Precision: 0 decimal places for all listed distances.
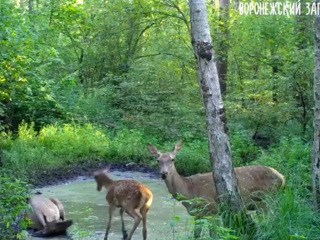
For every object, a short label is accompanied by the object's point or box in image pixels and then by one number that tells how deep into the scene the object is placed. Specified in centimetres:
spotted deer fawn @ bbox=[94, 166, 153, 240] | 888
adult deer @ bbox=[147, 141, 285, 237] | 851
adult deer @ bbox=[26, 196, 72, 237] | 902
